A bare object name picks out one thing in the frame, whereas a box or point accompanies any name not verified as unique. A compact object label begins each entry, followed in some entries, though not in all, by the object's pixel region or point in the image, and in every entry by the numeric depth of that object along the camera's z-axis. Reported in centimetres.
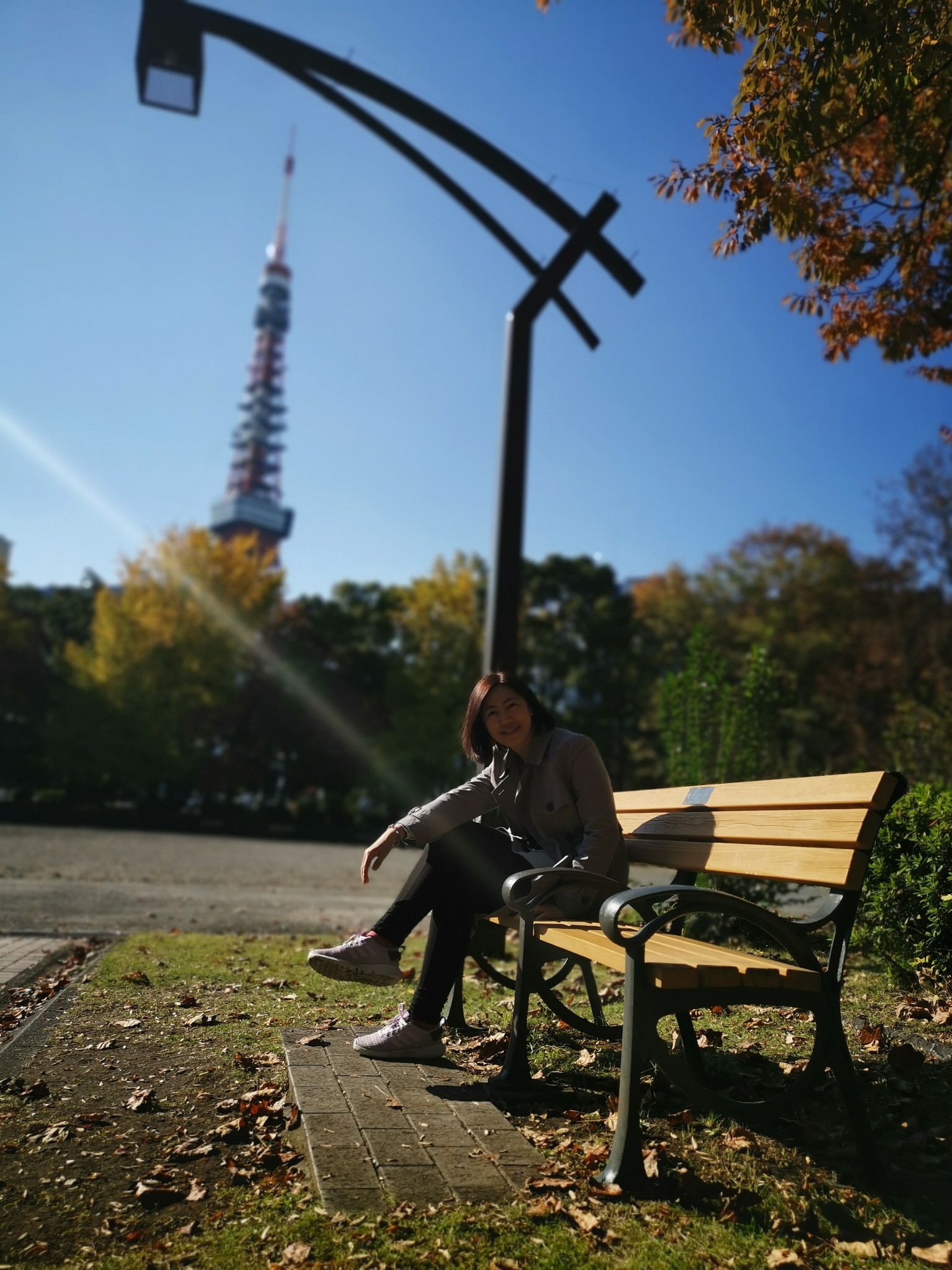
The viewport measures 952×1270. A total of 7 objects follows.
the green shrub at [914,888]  462
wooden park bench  278
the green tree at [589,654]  3891
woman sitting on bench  375
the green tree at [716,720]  823
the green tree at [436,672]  3544
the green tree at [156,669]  3166
